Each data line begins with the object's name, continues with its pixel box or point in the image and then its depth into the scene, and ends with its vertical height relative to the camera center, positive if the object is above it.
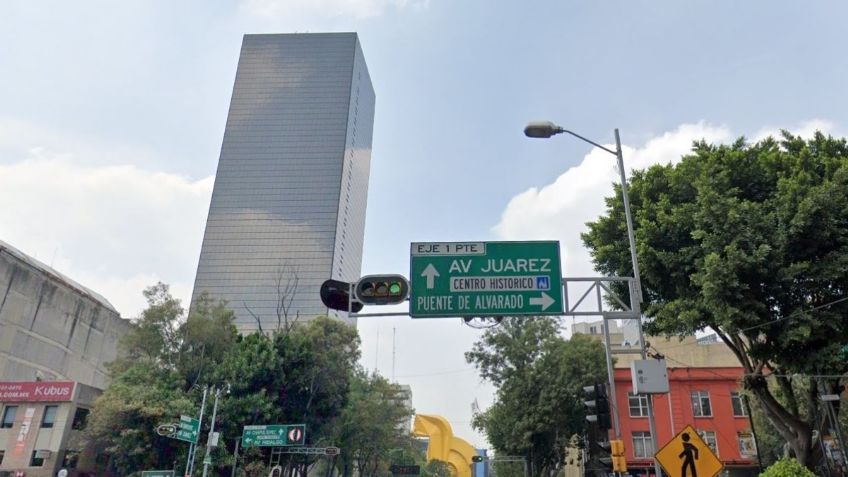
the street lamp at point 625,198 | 11.58 +5.69
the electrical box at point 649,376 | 10.35 +1.73
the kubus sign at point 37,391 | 36.56 +3.68
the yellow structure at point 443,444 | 66.44 +2.55
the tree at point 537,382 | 38.09 +5.80
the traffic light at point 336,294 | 11.84 +3.35
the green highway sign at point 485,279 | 11.37 +3.66
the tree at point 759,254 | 15.63 +6.32
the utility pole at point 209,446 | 29.47 +0.57
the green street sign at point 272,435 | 30.73 +1.28
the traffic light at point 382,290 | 11.59 +3.41
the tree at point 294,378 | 35.38 +5.25
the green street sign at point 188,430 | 26.11 +1.20
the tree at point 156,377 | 32.19 +4.73
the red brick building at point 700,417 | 39.34 +4.03
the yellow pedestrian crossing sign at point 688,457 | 8.41 +0.27
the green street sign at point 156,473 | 26.45 -0.79
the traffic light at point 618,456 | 10.87 +0.31
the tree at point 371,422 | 48.19 +3.47
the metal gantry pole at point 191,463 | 29.91 -0.32
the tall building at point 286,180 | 125.25 +62.99
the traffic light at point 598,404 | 11.55 +1.33
